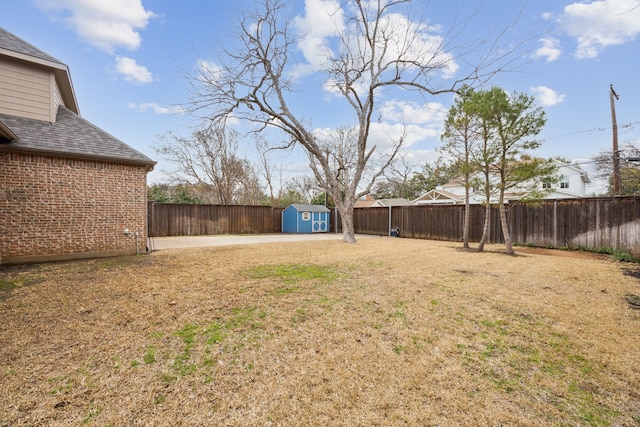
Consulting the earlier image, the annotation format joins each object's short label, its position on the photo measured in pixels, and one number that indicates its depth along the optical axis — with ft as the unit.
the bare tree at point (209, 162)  66.23
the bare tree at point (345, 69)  29.48
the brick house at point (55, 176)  19.06
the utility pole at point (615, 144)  38.60
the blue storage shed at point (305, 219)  56.44
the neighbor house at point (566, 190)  71.87
